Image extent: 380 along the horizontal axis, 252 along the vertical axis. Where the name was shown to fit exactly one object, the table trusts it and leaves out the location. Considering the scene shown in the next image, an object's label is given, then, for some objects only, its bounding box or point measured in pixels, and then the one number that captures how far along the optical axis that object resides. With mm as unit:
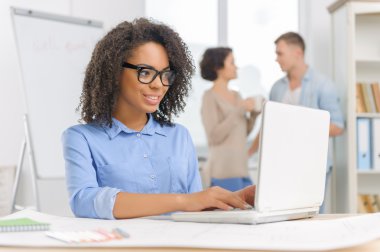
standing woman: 3820
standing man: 3982
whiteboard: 3939
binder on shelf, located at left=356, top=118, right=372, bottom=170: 4430
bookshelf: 4387
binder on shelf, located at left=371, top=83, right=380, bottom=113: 4512
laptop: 1244
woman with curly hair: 1663
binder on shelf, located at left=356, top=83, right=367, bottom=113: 4496
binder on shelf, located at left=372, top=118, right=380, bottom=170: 4426
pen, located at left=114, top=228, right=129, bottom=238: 1091
